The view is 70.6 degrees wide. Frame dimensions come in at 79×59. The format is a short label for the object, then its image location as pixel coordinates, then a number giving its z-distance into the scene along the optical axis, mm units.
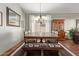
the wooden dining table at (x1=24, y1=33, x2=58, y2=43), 1204
